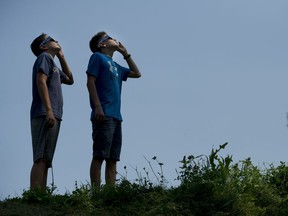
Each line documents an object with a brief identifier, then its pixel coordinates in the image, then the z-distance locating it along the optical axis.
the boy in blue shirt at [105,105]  16.15
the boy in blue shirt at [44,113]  15.50
